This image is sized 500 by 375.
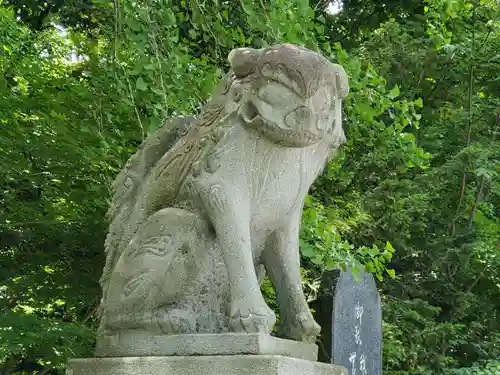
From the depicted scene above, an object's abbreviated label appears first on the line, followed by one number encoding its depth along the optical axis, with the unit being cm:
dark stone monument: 723
